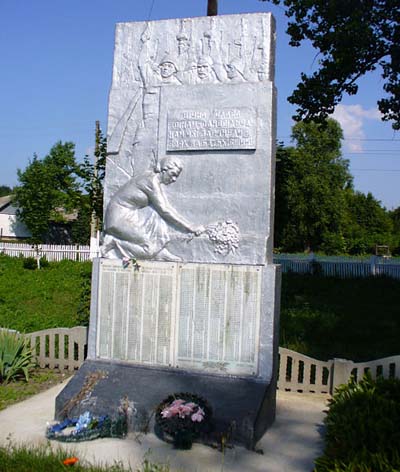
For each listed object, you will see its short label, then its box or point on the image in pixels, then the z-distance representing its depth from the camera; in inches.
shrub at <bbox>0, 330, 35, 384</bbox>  263.9
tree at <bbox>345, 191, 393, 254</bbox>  1611.7
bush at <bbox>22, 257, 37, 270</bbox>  802.2
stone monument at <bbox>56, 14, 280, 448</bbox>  207.8
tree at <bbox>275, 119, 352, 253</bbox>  1318.9
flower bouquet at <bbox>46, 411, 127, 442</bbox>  188.4
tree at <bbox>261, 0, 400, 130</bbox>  435.2
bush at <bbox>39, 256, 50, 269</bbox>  822.3
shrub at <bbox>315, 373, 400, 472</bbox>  145.1
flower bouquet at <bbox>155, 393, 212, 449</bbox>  181.0
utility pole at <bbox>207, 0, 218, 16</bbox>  366.0
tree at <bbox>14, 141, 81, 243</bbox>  1149.1
